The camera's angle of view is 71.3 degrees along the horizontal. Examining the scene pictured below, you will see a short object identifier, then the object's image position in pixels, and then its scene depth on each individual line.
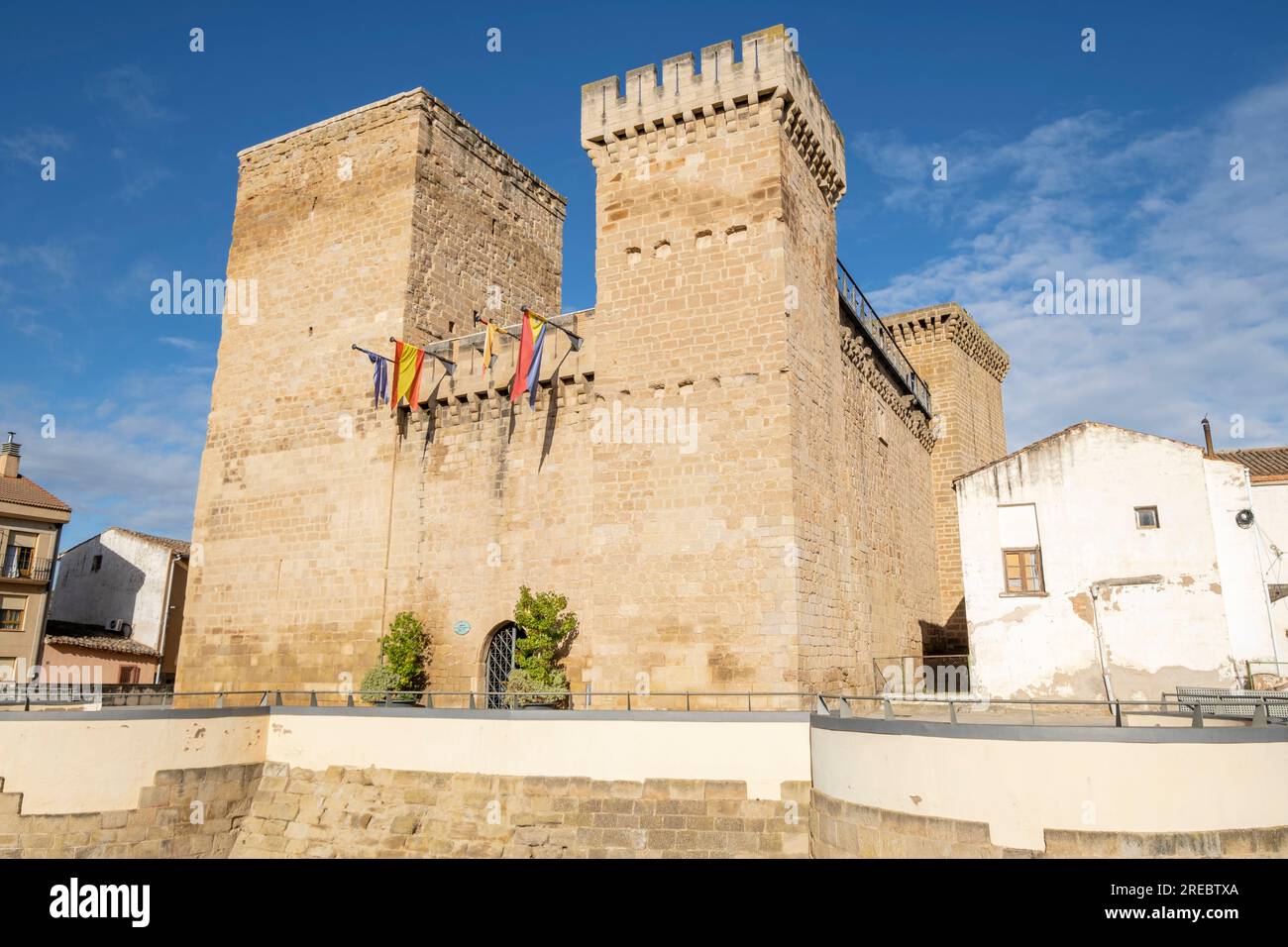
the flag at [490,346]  17.83
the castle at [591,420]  14.55
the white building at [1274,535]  17.45
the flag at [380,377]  19.50
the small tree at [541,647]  15.52
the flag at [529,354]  17.02
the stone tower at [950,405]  27.48
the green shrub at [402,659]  16.95
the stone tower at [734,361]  14.06
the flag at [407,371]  18.89
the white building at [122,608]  29.47
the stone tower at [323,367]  19.36
